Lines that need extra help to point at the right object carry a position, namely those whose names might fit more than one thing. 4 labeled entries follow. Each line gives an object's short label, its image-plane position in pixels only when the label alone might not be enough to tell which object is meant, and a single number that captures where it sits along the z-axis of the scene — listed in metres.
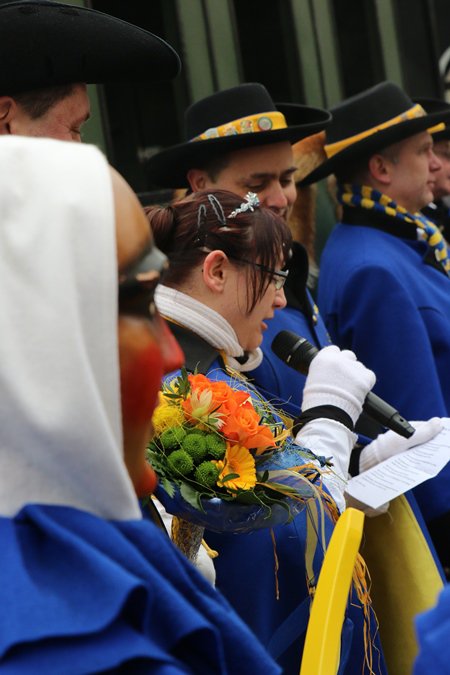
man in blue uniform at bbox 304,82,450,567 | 7.04
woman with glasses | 4.75
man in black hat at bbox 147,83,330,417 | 6.72
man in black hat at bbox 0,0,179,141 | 5.26
